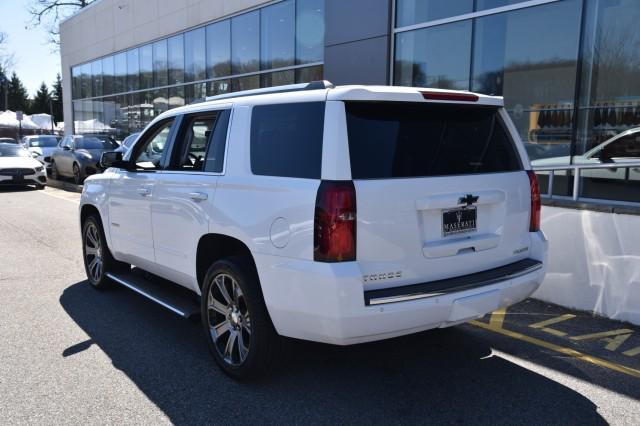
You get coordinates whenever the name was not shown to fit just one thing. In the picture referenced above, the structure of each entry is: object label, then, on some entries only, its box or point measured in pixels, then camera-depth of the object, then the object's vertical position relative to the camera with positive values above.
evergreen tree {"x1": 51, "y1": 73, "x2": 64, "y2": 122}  90.19 +5.27
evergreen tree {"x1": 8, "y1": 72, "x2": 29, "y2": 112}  93.75 +6.34
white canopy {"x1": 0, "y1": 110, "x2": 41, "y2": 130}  47.25 +1.00
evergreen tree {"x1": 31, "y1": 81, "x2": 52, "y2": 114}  93.00 +5.64
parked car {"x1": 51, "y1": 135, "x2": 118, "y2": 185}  17.06 -0.66
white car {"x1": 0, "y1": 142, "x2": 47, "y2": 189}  16.62 -1.09
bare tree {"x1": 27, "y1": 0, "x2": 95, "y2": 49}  39.72 +9.39
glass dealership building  8.96 +1.85
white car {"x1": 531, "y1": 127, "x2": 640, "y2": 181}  8.02 -0.13
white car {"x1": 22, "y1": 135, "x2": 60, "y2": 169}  23.91 -0.48
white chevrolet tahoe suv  3.11 -0.48
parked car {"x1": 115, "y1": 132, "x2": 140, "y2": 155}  16.39 -0.18
